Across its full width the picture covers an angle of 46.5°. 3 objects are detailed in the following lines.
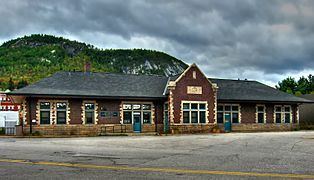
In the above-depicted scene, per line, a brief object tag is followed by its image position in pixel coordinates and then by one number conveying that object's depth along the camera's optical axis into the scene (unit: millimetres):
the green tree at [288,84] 84750
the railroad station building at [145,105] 30250
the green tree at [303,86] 84044
